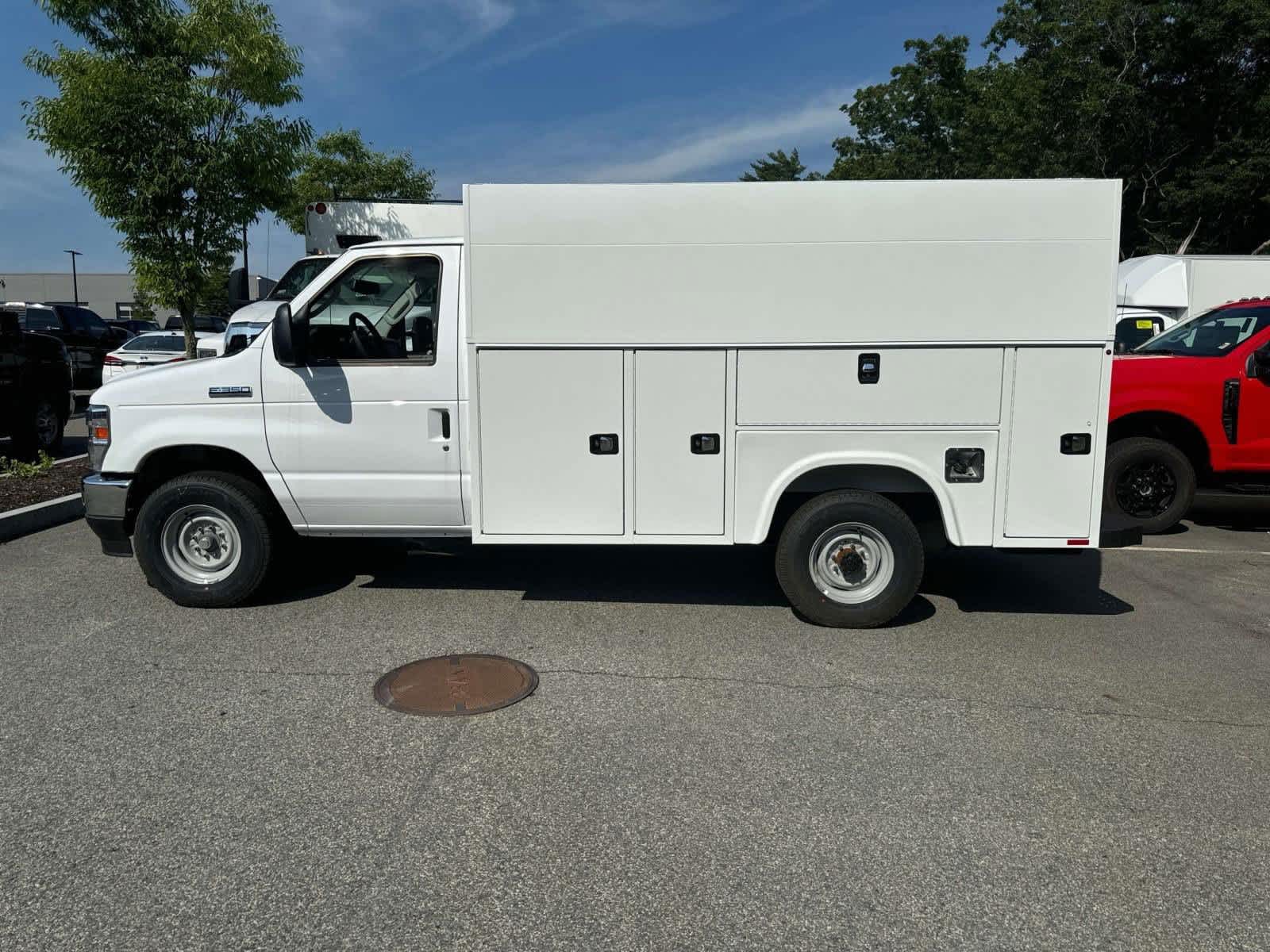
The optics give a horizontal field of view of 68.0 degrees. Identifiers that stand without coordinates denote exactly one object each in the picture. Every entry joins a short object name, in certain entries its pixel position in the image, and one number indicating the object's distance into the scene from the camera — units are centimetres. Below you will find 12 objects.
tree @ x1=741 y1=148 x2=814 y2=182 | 5969
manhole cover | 444
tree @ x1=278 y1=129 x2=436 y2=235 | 2842
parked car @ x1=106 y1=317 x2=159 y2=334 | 2925
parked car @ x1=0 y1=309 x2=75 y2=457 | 1104
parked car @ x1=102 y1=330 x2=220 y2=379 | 1548
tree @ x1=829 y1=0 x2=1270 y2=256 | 2542
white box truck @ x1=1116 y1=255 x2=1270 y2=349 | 1554
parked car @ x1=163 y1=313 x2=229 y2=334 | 3266
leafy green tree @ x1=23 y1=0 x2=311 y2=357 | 1170
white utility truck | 504
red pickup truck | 821
